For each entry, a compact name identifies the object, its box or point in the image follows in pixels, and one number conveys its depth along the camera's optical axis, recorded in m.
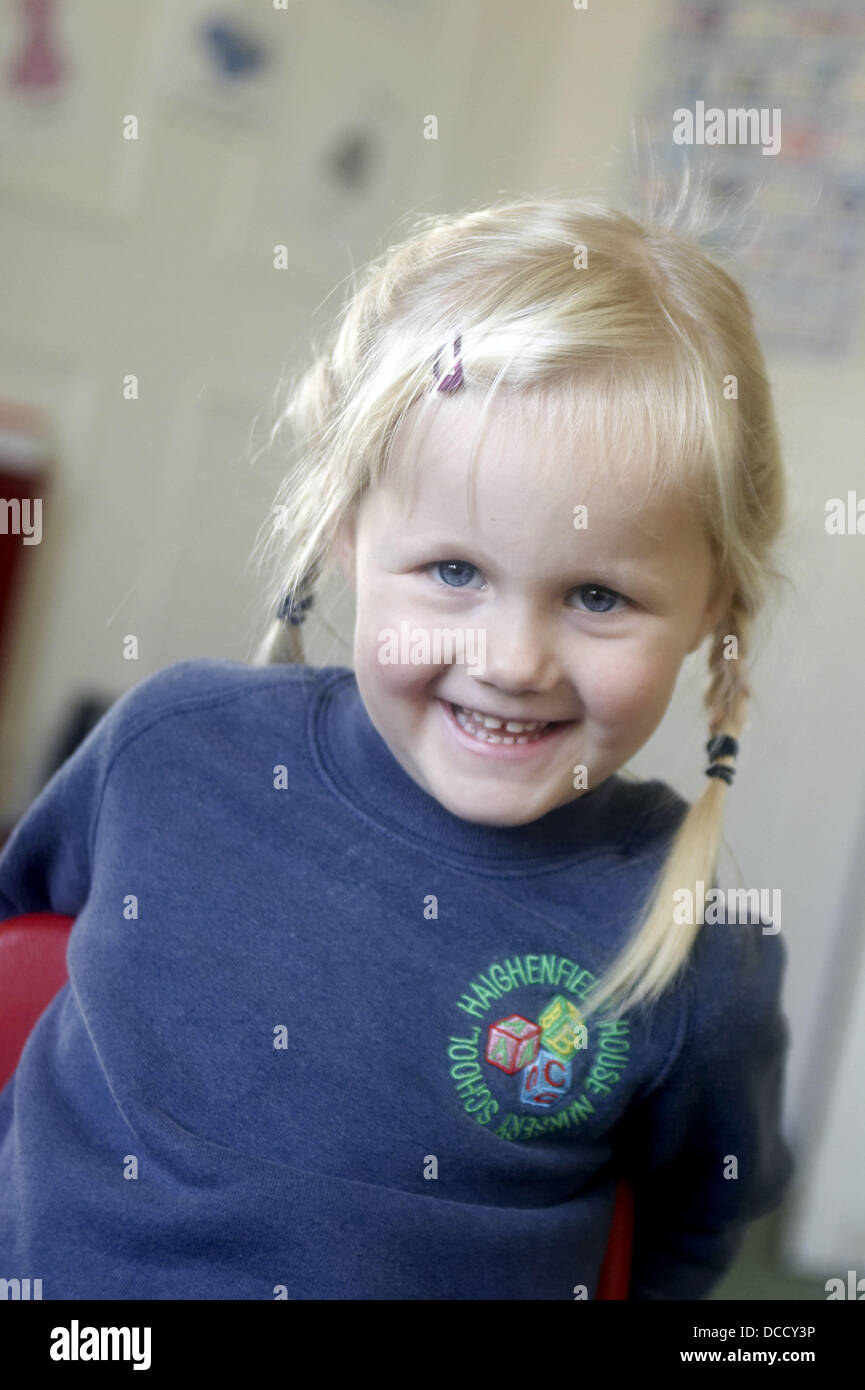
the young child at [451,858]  0.55
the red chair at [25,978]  0.66
